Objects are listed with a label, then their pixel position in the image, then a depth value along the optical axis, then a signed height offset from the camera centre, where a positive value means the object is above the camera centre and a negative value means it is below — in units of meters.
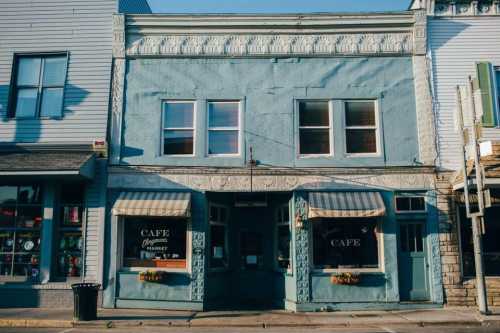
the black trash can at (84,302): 11.87 -1.16
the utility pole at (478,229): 12.21 +0.64
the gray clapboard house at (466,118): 13.71 +4.02
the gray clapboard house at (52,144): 13.92 +3.26
